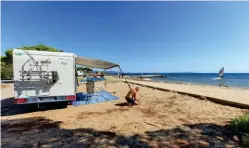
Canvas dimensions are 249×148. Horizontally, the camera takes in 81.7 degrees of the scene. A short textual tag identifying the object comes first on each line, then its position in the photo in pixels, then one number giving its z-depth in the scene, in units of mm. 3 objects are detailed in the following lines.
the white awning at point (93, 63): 8793
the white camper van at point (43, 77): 6000
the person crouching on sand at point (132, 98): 7746
